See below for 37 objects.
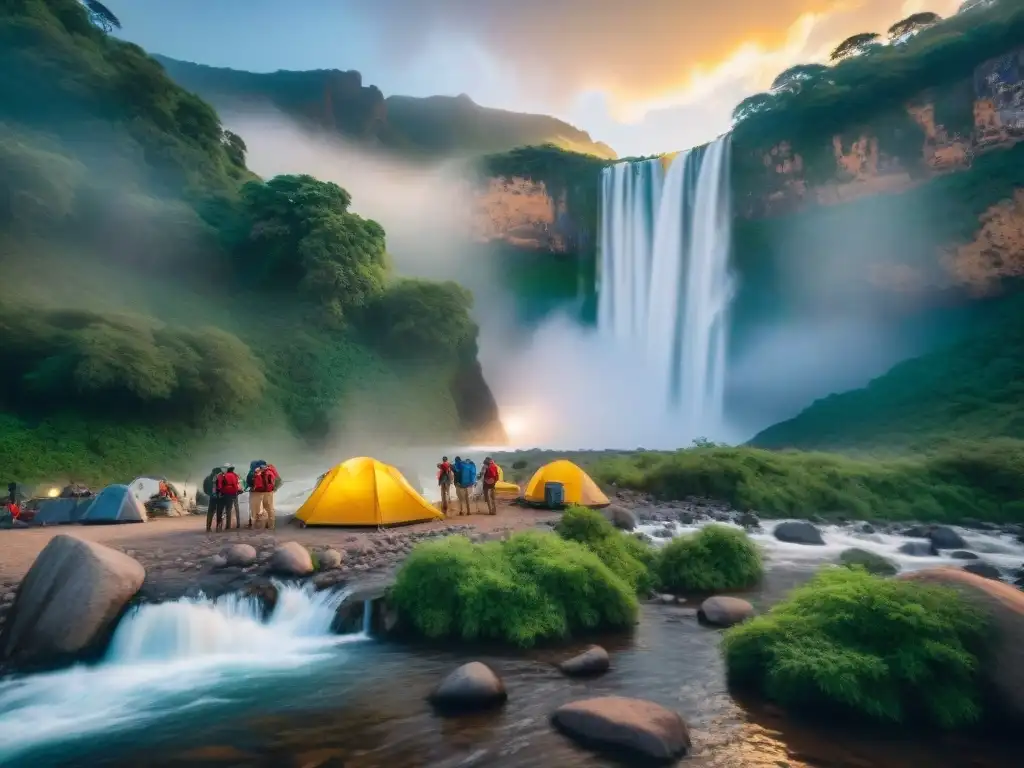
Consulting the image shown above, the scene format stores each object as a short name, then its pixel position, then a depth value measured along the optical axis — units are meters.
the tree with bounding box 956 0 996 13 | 47.23
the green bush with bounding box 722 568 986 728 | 6.09
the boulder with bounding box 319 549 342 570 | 10.59
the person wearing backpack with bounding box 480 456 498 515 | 16.70
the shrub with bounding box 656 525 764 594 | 11.49
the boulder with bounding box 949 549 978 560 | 15.00
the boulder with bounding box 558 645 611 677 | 7.57
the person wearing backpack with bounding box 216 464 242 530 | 14.01
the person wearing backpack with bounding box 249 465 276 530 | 14.61
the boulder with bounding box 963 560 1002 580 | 12.16
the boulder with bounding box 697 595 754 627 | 9.53
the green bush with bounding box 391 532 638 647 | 8.72
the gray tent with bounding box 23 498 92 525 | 15.78
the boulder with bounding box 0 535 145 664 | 7.97
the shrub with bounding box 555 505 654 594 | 10.91
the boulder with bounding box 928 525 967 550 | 16.78
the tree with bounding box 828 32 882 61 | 53.43
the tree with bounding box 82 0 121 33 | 48.06
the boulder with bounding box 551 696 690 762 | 5.62
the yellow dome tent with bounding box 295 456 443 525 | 14.34
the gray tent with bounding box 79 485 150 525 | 15.80
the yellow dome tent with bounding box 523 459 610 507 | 17.77
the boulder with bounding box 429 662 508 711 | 6.70
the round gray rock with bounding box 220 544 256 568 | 10.44
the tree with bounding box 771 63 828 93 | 48.84
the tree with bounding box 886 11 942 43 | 50.81
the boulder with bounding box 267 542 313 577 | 10.14
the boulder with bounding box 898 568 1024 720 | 6.00
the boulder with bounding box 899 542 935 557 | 15.66
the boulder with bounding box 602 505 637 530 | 15.83
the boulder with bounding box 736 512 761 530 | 18.67
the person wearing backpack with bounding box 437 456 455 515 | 15.93
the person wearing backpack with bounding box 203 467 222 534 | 13.85
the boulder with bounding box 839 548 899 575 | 12.71
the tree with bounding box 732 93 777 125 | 50.34
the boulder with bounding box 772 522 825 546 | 16.78
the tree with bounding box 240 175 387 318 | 40.12
